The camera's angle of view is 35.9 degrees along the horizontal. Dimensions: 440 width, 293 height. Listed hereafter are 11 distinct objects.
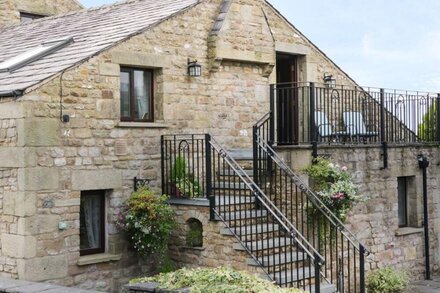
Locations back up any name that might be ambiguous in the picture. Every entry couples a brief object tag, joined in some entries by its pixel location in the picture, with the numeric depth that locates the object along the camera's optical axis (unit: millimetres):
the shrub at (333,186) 12281
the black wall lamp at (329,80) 16531
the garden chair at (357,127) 14078
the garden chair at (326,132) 13359
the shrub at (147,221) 11320
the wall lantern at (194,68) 12961
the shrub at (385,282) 13242
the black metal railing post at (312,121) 12531
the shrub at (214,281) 7691
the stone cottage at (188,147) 10766
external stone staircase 10797
